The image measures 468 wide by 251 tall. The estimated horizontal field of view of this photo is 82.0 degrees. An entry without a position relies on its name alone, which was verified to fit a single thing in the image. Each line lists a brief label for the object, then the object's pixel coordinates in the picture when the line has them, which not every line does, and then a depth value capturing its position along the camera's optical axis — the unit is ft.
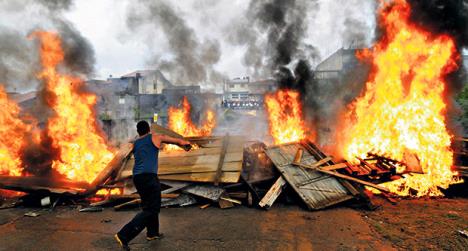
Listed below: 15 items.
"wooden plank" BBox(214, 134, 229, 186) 24.08
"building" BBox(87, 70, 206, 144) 72.33
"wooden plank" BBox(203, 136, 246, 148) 28.14
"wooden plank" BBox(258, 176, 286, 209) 22.46
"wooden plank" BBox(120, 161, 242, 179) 25.08
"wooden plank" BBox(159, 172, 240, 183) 24.09
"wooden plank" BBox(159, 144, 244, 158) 27.40
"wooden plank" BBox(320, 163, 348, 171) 25.68
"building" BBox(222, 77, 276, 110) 52.85
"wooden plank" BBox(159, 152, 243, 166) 26.21
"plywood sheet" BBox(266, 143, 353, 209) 22.56
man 14.85
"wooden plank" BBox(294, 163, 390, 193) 22.97
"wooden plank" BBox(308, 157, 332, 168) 25.89
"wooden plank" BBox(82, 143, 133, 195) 25.25
